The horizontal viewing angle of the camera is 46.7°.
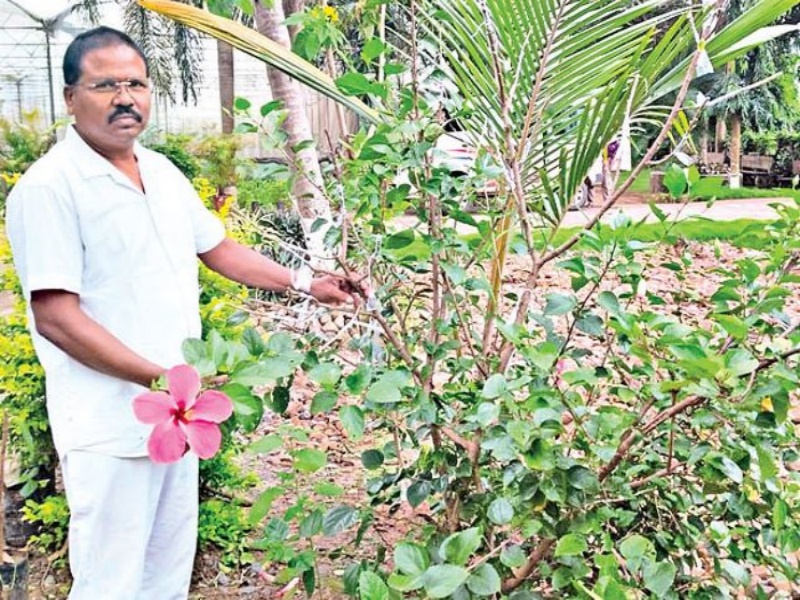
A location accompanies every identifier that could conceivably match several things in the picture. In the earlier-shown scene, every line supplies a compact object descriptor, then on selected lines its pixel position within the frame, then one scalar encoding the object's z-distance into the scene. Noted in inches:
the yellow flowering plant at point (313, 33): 78.5
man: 64.2
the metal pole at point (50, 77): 655.8
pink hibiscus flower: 42.3
